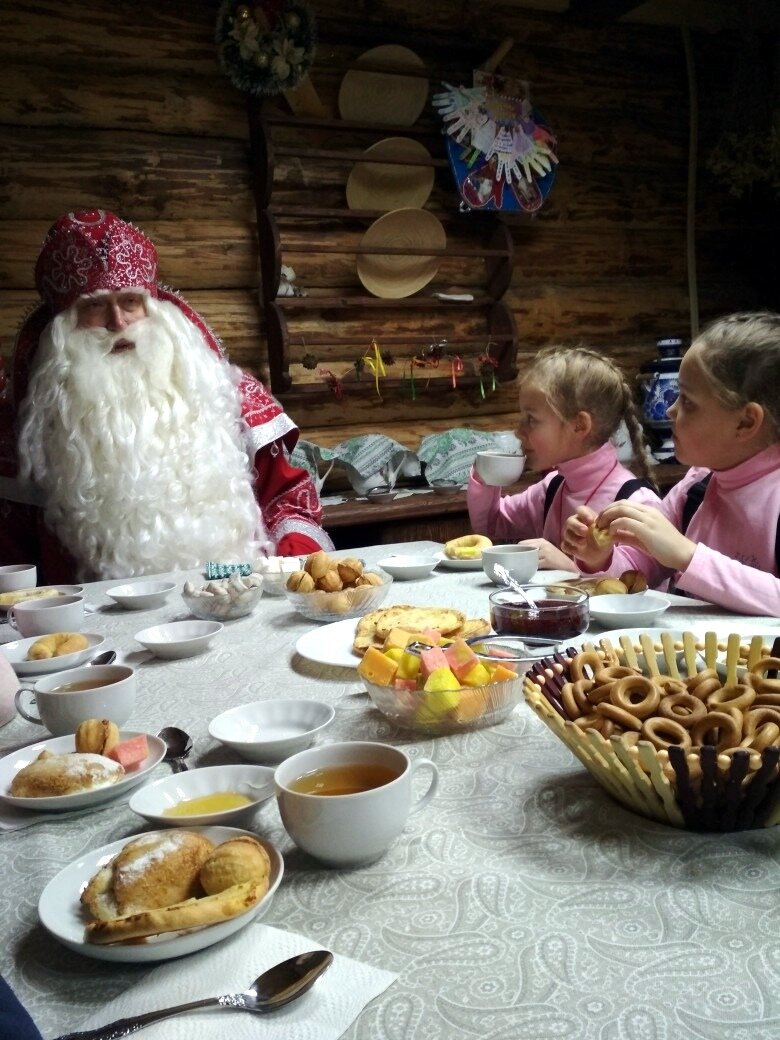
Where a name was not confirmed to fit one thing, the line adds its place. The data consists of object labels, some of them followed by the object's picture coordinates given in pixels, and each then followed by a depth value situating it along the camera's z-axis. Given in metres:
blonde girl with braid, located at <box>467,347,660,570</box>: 2.38
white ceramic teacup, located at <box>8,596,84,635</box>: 1.52
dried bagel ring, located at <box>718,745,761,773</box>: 0.65
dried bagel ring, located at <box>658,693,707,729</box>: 0.75
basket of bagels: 0.67
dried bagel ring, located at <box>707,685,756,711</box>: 0.76
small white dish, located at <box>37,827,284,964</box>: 0.58
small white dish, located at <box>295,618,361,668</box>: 1.22
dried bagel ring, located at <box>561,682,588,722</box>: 0.82
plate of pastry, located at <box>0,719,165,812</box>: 0.83
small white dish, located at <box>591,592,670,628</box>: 1.33
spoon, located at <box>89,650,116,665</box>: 1.30
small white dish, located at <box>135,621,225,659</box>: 1.34
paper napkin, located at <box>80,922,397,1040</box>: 0.53
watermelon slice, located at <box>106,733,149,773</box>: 0.89
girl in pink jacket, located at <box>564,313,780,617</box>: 1.73
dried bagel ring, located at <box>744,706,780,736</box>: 0.73
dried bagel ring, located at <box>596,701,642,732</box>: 0.77
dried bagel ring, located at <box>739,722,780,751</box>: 0.70
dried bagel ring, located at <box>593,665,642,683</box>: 0.84
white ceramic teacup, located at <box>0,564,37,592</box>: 1.88
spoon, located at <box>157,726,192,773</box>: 0.93
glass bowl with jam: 1.24
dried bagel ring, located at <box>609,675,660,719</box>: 0.78
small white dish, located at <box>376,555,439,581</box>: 1.79
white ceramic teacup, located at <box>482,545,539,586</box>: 1.65
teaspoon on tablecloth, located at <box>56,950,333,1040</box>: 0.53
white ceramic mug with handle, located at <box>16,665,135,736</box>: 1.00
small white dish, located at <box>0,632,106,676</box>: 1.32
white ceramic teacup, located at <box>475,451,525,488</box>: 1.96
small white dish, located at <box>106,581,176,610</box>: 1.72
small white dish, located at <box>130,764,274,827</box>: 0.75
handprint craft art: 3.69
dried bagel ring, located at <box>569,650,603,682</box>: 0.87
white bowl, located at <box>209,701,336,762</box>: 0.90
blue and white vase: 3.95
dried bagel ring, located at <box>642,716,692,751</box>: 0.73
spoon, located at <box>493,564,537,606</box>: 1.30
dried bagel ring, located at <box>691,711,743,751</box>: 0.72
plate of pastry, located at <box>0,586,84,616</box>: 1.72
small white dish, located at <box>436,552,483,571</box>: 1.85
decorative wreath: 3.15
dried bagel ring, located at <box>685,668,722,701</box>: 0.81
